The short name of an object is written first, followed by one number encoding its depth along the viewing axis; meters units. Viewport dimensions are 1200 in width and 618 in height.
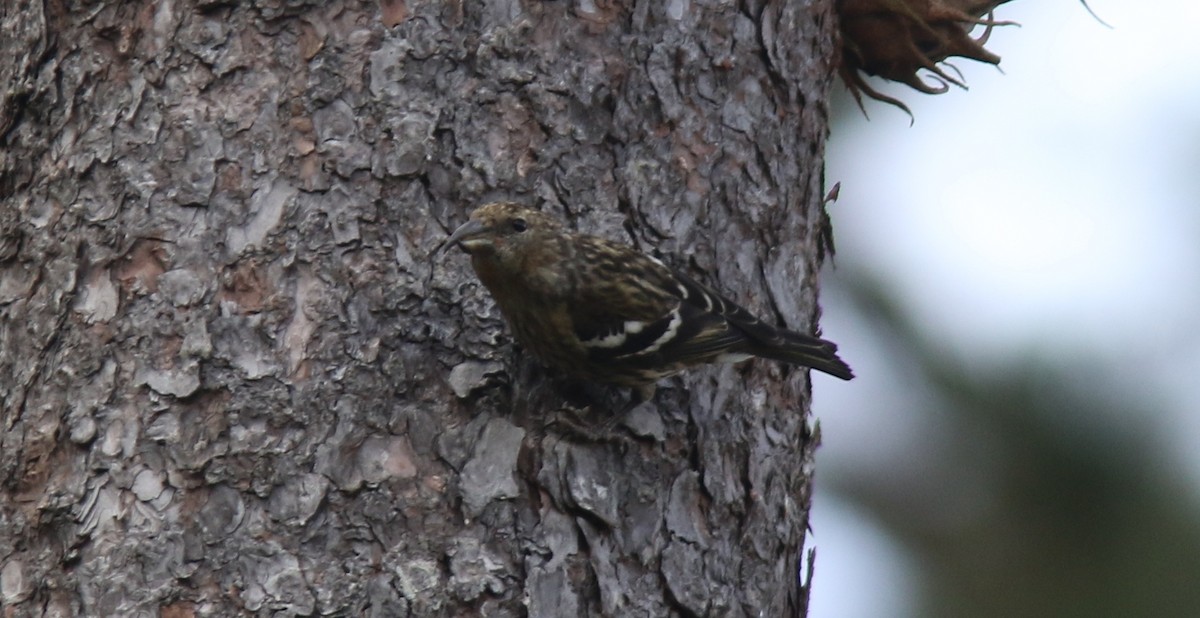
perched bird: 7.18
